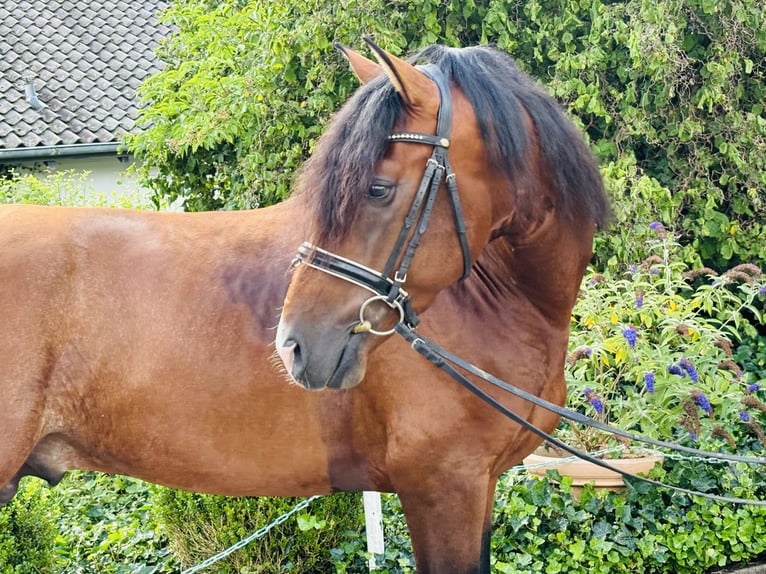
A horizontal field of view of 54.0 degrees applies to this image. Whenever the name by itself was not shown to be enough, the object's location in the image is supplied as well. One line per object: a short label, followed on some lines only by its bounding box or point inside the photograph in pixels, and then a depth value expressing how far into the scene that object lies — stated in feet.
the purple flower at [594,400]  12.49
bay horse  7.27
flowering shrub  12.98
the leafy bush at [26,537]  11.41
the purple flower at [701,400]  11.90
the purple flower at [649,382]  12.46
